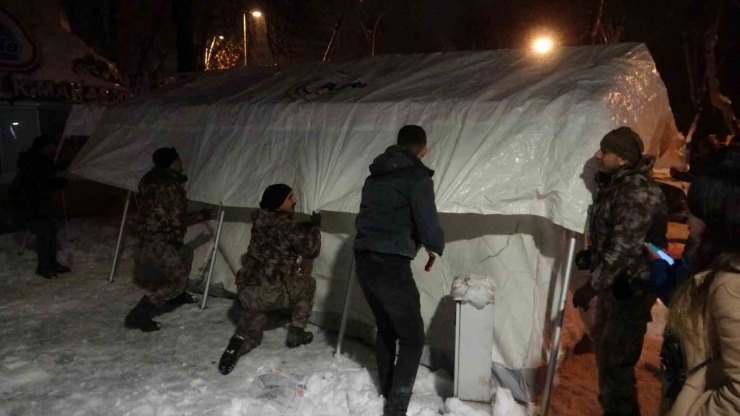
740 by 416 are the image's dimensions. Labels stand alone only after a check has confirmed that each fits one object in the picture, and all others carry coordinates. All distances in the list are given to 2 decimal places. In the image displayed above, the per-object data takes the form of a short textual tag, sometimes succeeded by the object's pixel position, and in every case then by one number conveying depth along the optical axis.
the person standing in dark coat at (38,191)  7.47
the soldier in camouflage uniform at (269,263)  4.89
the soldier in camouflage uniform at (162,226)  5.81
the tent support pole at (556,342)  4.09
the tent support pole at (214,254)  6.06
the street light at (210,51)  18.69
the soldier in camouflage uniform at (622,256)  3.56
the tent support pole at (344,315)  5.09
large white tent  4.26
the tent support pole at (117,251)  7.25
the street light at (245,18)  14.99
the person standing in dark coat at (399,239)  3.79
